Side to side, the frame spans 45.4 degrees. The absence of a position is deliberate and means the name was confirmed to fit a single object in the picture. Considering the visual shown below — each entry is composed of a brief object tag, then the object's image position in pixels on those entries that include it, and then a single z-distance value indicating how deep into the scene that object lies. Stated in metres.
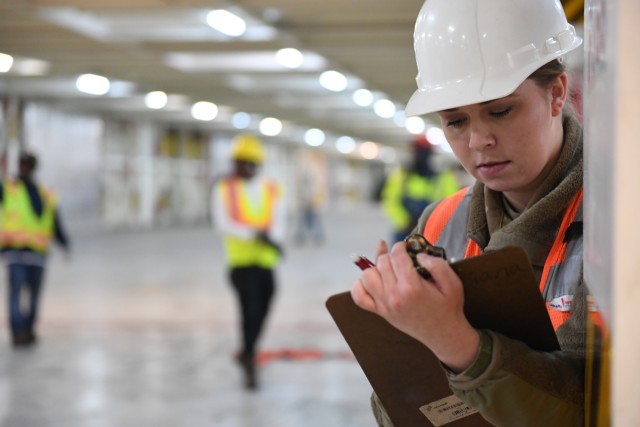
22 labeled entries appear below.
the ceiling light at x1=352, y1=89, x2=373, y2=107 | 19.62
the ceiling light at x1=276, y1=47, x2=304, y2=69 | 13.34
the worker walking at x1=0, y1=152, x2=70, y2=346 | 7.20
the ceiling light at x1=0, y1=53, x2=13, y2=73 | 13.84
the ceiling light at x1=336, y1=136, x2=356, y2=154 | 41.28
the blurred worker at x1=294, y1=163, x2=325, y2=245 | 19.11
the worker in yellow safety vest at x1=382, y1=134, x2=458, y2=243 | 7.74
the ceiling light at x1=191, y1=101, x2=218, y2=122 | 22.99
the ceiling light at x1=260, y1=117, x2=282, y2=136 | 28.92
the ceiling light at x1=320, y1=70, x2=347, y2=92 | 16.27
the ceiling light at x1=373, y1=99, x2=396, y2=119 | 22.23
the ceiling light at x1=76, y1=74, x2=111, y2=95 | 16.94
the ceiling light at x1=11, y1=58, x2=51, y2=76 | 15.21
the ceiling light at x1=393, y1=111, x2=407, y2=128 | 25.65
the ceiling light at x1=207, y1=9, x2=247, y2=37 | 10.10
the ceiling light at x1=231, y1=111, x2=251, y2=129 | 26.12
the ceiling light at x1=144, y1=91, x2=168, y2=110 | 20.14
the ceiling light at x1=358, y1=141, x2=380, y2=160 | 45.84
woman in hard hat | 1.05
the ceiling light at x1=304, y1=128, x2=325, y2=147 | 35.50
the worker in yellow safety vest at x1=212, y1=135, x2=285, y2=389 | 5.95
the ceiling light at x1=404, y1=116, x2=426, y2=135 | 28.56
